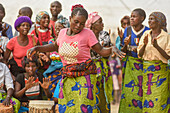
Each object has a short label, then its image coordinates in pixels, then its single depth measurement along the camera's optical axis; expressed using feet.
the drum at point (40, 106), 21.35
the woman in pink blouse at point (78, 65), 18.38
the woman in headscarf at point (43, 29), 26.78
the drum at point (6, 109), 20.60
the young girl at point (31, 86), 22.72
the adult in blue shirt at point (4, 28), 26.06
